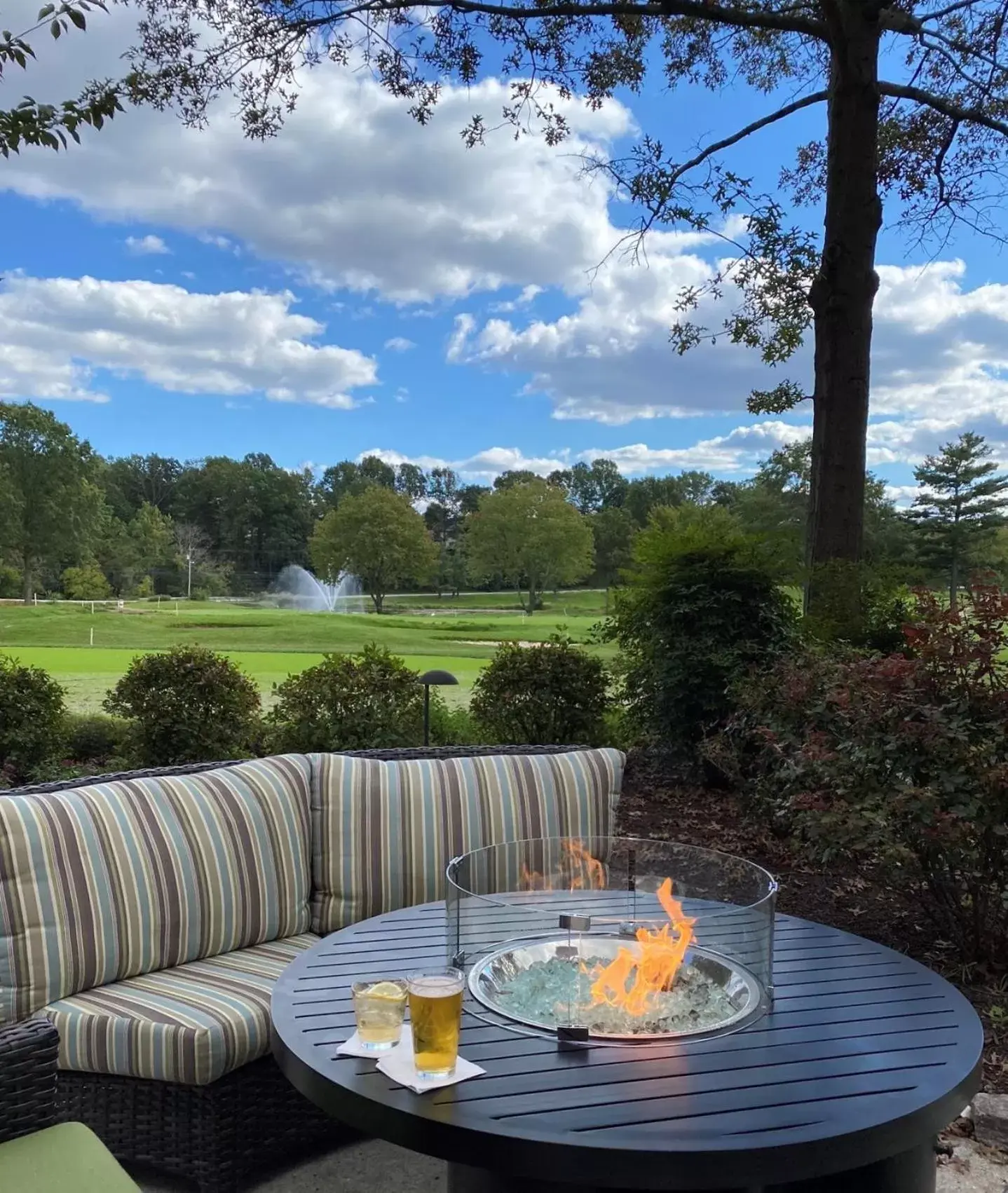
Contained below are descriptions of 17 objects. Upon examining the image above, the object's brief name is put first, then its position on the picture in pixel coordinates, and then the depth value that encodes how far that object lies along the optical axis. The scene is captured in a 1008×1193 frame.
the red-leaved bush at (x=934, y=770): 2.49
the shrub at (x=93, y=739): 5.76
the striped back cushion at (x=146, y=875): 1.91
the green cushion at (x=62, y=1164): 1.22
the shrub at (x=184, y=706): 4.93
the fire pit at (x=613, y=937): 1.41
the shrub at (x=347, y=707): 4.72
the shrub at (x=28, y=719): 5.00
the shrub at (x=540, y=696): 5.06
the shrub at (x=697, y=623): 4.83
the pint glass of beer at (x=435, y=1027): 1.20
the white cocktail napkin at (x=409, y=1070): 1.18
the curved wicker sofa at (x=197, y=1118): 1.76
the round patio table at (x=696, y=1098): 1.06
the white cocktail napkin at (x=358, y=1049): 1.27
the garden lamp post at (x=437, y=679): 4.02
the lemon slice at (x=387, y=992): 1.30
